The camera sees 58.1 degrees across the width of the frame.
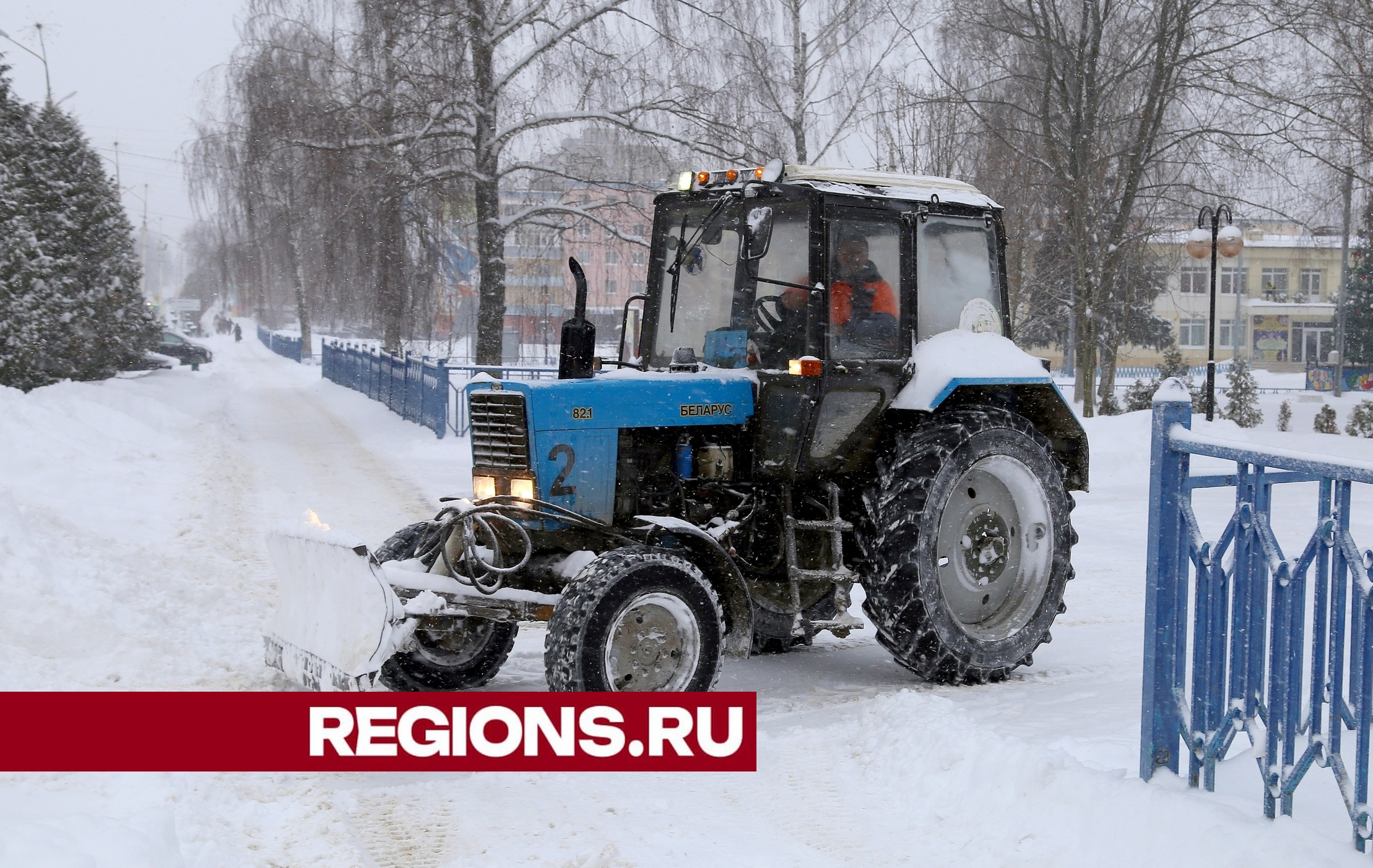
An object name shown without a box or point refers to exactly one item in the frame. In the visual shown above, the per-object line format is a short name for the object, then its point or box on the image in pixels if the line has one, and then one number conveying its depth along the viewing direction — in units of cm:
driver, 644
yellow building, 6406
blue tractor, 570
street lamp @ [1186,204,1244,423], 1861
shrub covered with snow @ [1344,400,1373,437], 2338
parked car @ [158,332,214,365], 4412
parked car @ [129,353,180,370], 3447
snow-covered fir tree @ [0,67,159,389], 2097
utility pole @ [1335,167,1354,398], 3716
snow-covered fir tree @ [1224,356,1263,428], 2655
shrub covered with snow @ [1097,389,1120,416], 2555
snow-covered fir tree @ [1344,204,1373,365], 4666
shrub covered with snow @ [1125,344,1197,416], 2788
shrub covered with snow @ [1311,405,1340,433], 2388
